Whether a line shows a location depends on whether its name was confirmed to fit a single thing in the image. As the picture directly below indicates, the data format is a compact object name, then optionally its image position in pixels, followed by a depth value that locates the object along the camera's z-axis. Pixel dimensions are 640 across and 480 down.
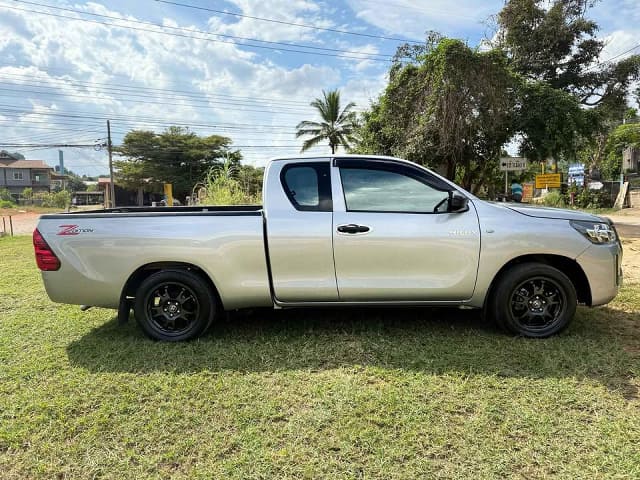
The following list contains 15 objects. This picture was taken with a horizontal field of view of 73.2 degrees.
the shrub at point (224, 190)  11.05
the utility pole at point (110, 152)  40.44
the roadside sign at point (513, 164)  13.74
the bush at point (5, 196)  54.07
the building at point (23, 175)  67.00
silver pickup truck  3.76
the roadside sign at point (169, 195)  20.11
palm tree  31.19
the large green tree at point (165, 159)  46.34
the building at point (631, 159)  33.41
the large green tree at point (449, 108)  13.60
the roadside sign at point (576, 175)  25.16
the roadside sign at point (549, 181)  23.23
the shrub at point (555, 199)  23.91
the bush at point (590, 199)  23.30
